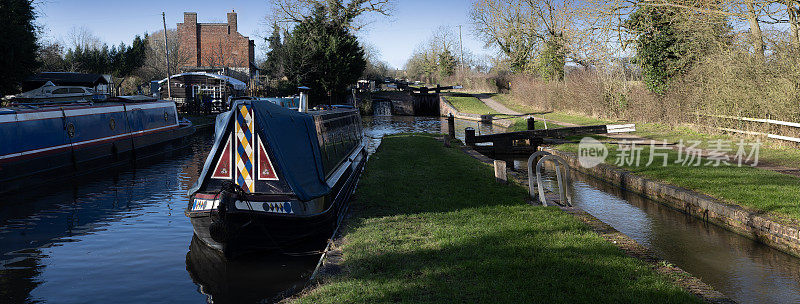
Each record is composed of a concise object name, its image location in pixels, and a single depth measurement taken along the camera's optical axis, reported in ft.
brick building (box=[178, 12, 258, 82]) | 191.72
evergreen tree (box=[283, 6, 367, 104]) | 138.00
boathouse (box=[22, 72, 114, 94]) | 105.29
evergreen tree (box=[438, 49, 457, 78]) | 247.91
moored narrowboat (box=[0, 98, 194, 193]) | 44.09
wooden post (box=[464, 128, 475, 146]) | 65.77
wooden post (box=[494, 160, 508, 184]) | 35.45
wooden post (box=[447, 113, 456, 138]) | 77.97
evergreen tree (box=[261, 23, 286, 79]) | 151.24
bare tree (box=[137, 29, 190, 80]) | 175.01
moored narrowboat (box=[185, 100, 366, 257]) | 22.95
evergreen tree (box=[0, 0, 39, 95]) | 78.38
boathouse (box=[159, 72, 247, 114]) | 137.08
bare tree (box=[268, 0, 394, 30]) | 144.15
